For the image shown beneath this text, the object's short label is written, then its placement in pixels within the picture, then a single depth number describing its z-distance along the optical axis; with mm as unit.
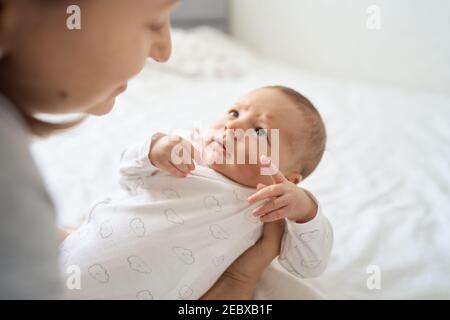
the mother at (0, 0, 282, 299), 433
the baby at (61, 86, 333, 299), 726
